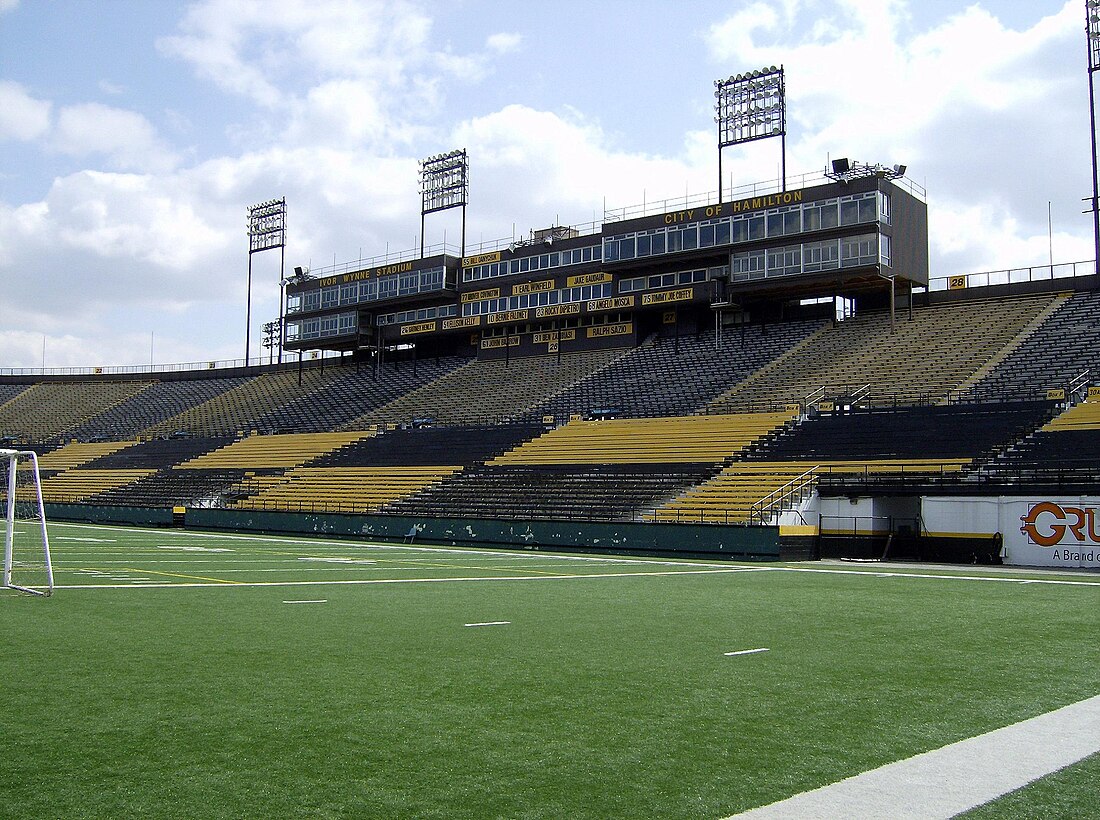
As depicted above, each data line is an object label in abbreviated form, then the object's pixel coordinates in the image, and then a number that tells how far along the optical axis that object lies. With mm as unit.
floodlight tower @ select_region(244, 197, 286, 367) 72625
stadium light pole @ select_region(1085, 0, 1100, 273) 44344
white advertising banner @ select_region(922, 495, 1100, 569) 23750
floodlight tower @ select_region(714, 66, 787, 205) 52781
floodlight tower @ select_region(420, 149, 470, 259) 64562
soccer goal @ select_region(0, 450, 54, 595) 13516
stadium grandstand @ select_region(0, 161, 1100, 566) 28047
